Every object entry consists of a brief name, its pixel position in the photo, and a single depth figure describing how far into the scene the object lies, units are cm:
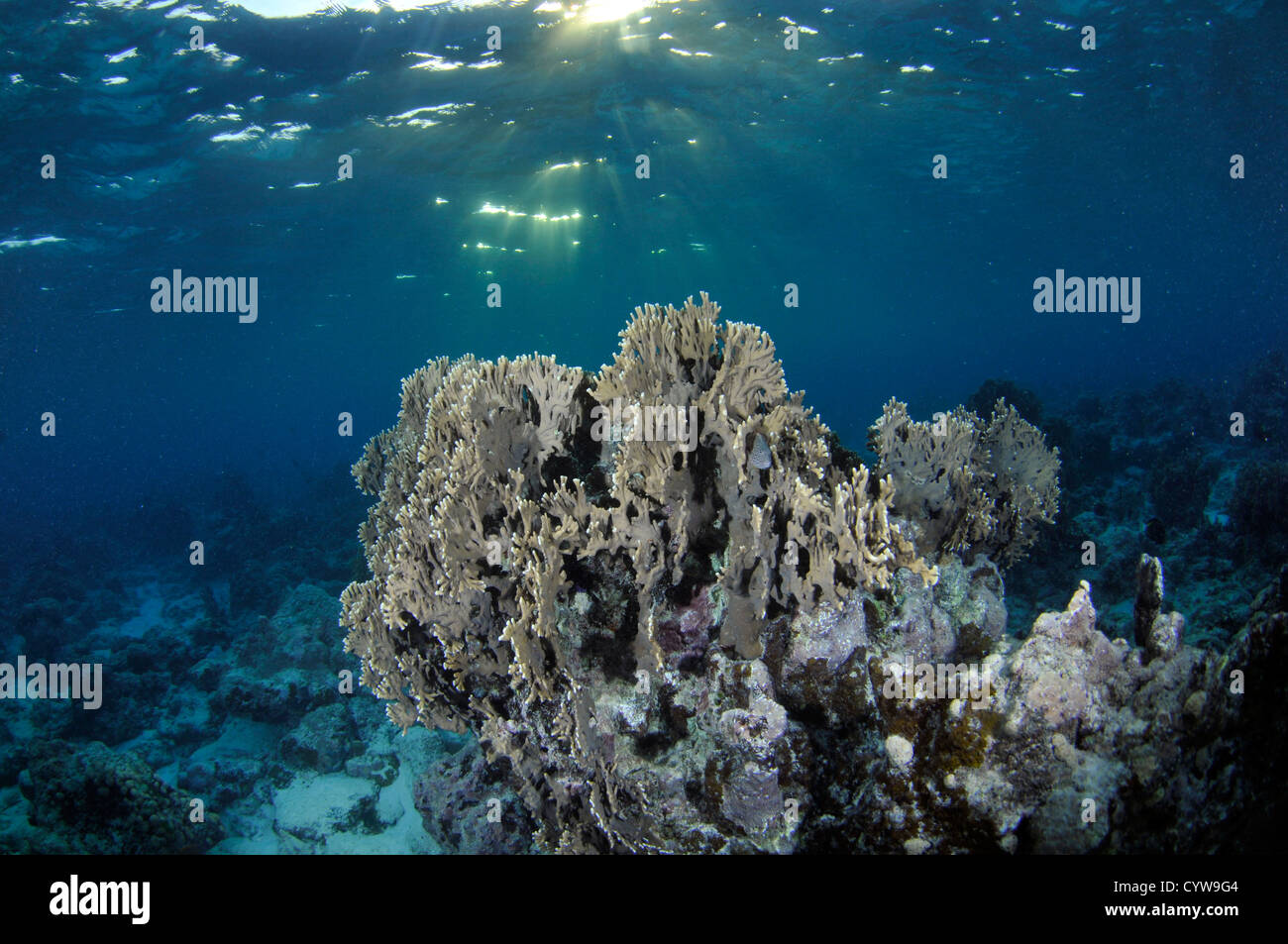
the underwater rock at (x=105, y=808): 756
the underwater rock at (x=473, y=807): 552
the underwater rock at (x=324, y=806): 843
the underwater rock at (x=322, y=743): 984
